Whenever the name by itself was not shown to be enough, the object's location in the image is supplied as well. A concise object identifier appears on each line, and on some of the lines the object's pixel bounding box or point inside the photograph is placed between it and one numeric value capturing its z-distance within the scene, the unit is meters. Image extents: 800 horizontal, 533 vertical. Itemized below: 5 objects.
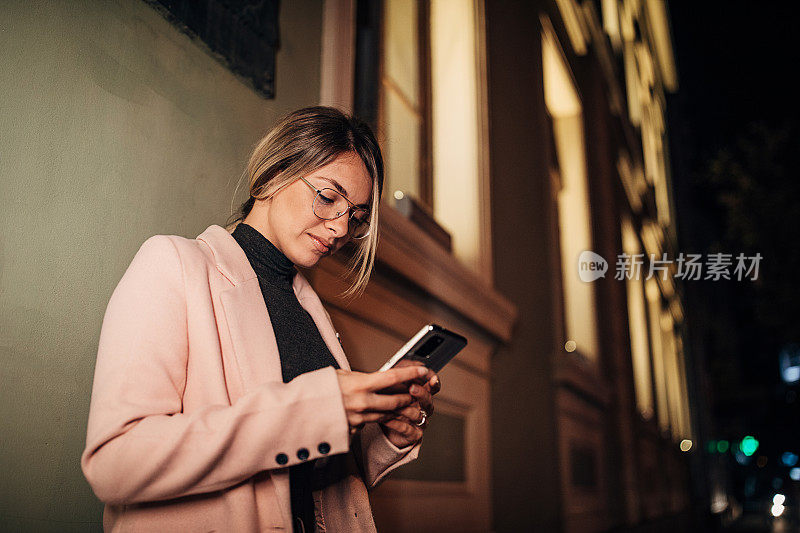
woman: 1.07
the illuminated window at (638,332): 9.34
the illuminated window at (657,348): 11.25
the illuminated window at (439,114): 3.40
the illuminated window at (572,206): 6.71
